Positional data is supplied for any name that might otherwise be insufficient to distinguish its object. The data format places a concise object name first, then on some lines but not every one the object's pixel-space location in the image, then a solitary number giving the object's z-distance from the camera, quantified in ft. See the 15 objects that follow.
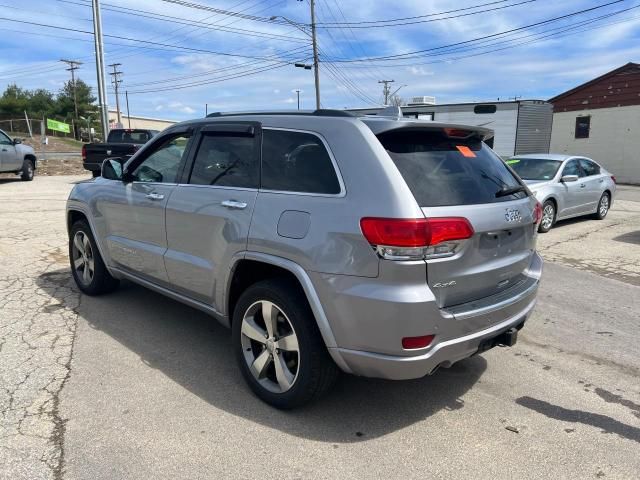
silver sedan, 32.50
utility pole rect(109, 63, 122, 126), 253.57
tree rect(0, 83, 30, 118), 204.15
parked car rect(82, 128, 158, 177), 52.42
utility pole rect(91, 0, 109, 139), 74.43
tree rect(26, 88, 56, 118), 221.87
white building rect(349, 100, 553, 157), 77.66
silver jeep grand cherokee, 9.12
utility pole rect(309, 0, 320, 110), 105.50
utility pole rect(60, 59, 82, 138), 226.79
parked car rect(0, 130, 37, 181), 53.52
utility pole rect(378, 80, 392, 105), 212.02
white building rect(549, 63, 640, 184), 81.66
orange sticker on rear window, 11.16
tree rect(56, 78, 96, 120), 231.71
